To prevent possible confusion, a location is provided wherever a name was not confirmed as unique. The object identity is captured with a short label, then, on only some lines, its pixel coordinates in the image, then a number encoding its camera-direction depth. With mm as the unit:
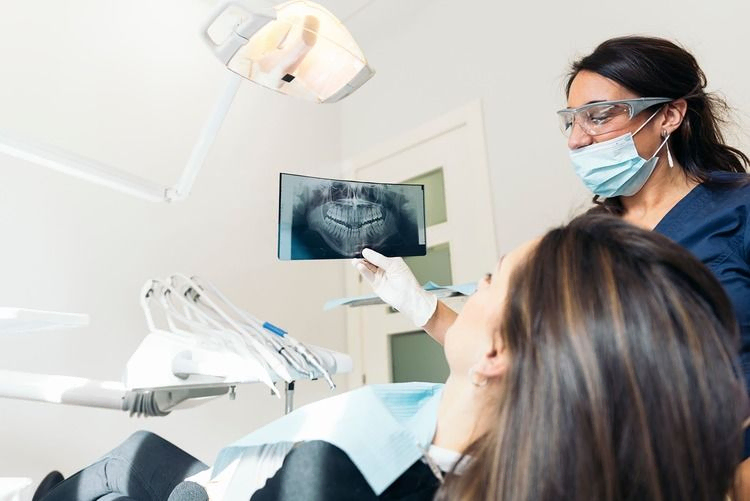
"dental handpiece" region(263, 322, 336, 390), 1287
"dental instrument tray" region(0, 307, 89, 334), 867
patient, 546
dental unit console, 1137
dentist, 1110
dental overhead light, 944
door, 2143
